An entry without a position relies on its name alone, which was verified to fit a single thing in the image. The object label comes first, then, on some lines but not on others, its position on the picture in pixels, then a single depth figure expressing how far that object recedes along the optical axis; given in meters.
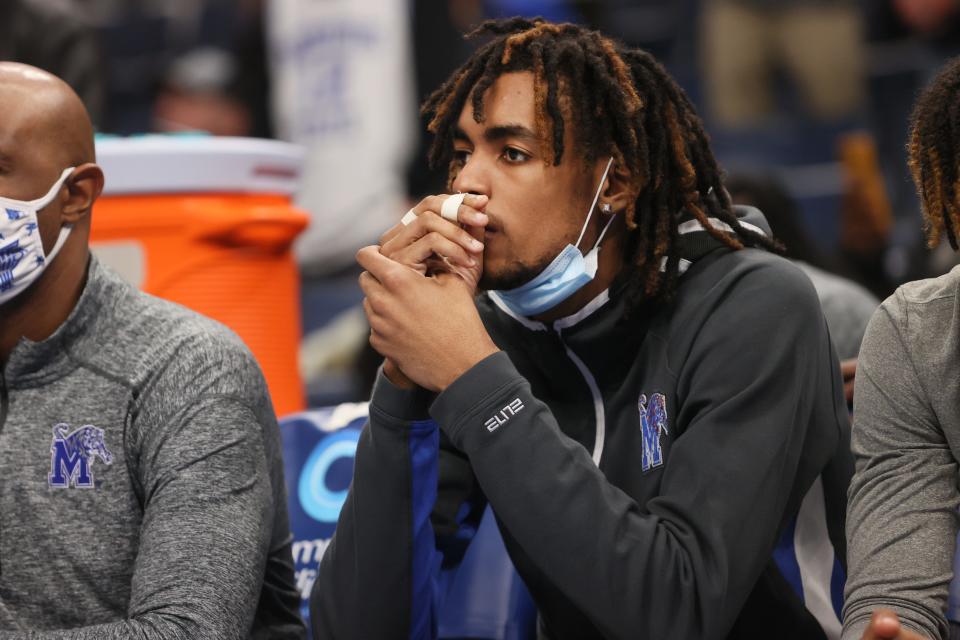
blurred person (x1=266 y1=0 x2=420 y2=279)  11.35
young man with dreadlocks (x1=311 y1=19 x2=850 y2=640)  3.75
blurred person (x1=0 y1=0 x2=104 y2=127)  8.37
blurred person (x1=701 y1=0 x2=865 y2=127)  11.98
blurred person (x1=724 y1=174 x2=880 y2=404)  6.45
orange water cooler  6.50
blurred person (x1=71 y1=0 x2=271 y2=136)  13.38
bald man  4.12
